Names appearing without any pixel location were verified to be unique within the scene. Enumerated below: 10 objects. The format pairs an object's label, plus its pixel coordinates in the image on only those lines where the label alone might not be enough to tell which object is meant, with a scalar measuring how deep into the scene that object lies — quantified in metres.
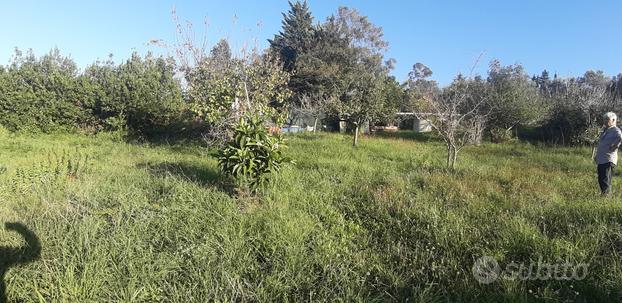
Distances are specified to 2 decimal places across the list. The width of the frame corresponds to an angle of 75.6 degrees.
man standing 6.12
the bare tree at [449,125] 9.38
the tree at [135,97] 17.77
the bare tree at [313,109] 21.95
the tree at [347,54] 24.48
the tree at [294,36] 35.53
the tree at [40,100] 16.81
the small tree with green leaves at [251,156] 5.91
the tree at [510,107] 20.78
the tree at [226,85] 12.56
